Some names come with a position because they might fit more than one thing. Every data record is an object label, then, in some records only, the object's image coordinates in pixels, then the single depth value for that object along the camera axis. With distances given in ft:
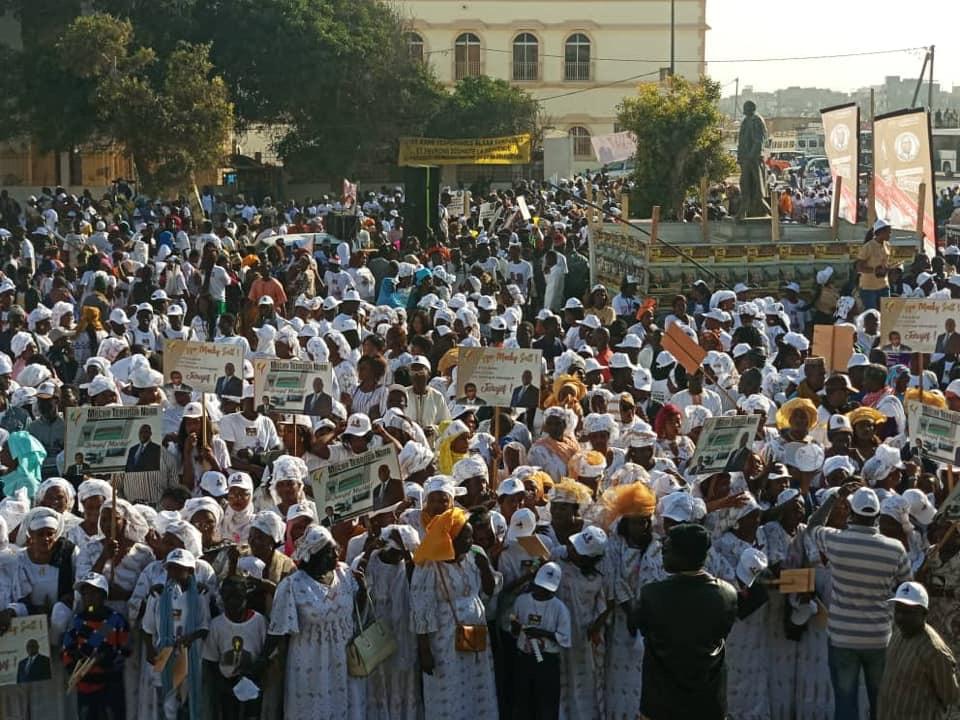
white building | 218.38
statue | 78.84
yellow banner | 90.84
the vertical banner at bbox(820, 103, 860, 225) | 70.49
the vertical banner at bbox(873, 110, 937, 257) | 61.57
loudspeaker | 80.64
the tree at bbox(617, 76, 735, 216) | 94.63
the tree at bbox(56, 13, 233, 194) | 99.04
